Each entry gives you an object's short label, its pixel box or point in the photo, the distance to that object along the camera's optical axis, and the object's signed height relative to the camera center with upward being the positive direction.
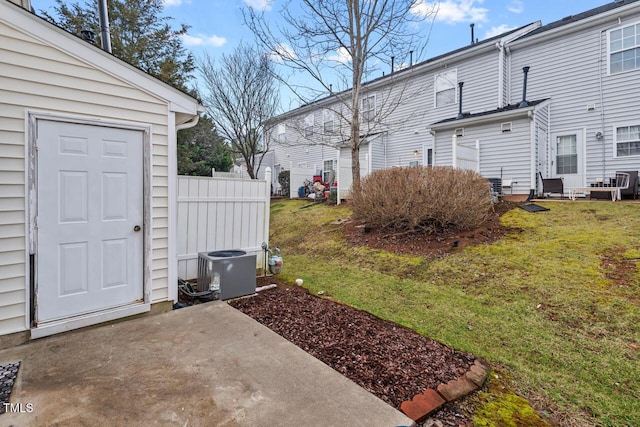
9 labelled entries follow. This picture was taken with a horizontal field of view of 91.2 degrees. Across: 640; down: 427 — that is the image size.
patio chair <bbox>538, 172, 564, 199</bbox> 9.81 +0.74
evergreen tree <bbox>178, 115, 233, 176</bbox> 16.66 +3.62
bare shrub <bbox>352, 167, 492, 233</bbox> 6.45 +0.20
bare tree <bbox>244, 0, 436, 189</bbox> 8.72 +4.92
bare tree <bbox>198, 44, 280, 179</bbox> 14.62 +5.53
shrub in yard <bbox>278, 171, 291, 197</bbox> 18.66 +1.63
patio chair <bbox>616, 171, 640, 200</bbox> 8.95 +0.64
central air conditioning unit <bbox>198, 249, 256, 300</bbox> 4.34 -0.94
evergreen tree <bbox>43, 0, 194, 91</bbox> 13.60 +8.08
